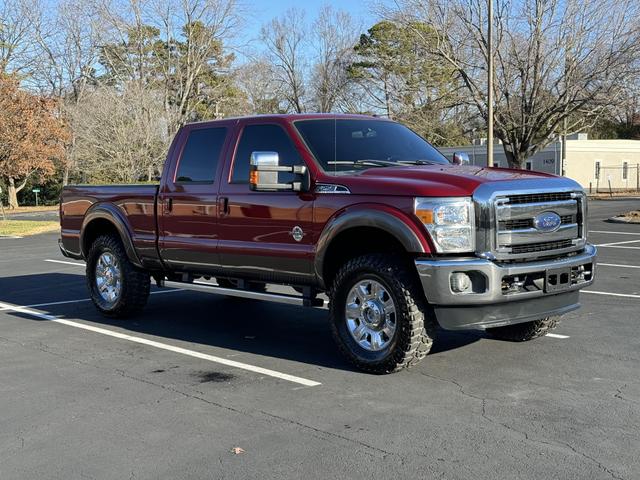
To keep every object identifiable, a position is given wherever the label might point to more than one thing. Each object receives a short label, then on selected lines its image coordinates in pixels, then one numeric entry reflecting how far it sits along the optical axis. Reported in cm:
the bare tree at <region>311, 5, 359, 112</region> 5191
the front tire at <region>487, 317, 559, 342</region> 667
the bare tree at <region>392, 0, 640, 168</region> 2803
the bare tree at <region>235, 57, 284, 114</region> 5666
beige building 5234
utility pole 2419
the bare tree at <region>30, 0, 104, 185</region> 5184
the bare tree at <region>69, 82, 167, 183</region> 3738
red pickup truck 539
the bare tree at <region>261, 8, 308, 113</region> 5572
